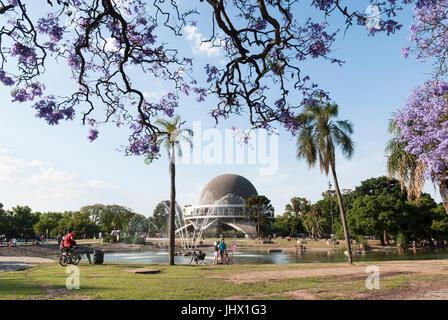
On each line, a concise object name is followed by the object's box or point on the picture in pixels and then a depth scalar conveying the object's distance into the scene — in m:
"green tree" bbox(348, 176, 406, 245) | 43.41
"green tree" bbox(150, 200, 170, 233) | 103.75
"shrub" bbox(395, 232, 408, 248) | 42.53
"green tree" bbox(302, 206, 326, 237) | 76.62
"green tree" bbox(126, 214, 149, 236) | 81.06
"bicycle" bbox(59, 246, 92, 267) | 14.76
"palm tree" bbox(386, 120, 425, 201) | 18.67
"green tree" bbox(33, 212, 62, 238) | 69.71
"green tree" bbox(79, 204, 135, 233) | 72.56
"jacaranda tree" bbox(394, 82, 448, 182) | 12.15
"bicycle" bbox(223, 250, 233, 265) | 19.43
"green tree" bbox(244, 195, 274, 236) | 65.19
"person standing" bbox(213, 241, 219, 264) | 19.50
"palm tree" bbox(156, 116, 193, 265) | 18.77
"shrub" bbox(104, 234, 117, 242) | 53.44
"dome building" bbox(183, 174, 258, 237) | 100.19
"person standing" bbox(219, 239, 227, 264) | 19.28
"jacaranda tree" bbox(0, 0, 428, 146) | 7.09
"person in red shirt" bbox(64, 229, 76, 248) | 14.38
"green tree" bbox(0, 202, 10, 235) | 61.56
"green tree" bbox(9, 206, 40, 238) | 66.25
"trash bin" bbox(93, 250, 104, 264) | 16.02
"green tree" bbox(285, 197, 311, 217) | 85.77
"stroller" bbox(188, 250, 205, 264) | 20.16
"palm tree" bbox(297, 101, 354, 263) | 19.11
